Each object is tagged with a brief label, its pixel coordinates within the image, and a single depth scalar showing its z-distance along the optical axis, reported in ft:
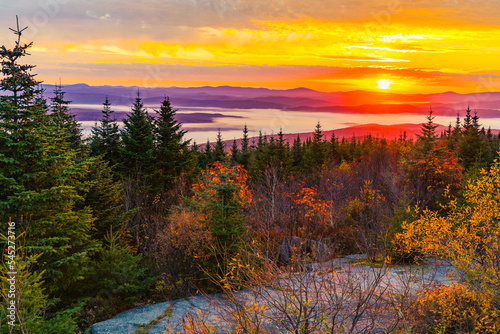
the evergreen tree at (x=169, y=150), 99.81
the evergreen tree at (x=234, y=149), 175.18
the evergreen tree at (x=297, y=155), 169.37
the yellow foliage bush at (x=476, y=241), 28.68
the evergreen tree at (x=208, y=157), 171.33
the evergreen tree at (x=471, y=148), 126.95
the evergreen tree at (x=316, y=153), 164.25
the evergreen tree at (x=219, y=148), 163.90
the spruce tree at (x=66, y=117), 65.10
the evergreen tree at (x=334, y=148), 198.39
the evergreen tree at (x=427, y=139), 81.30
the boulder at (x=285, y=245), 56.69
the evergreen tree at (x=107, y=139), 95.44
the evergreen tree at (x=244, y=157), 153.89
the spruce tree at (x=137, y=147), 91.91
